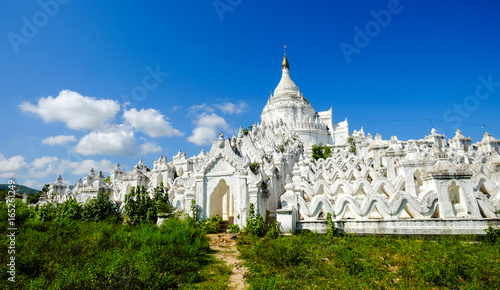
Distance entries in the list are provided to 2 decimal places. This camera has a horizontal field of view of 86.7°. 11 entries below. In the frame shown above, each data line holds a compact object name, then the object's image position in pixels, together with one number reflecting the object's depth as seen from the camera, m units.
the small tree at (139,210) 14.33
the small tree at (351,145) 42.72
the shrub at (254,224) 11.34
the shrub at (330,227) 9.92
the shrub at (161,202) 14.23
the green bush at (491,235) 8.56
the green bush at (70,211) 14.59
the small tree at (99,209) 14.94
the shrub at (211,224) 12.46
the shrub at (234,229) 12.24
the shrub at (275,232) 10.37
